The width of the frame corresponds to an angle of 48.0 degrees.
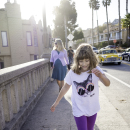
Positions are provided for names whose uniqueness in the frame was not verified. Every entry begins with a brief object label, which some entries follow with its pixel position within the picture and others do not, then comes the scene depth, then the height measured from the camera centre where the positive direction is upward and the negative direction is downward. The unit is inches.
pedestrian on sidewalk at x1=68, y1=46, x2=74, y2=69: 562.6 -18.5
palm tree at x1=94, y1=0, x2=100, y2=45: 2031.0 +613.9
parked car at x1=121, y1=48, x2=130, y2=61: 675.1 -34.1
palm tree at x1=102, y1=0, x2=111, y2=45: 1913.4 +595.6
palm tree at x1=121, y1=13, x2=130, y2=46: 1660.4 +304.2
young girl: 78.2 -20.0
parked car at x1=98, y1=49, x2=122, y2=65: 542.3 -38.1
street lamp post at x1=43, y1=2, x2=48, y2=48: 316.5 +44.9
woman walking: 204.2 -17.3
